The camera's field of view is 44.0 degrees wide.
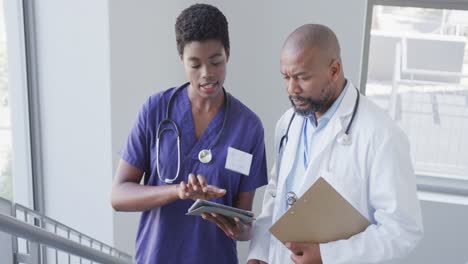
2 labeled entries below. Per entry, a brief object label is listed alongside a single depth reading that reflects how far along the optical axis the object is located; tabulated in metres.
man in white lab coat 1.39
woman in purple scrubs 1.68
